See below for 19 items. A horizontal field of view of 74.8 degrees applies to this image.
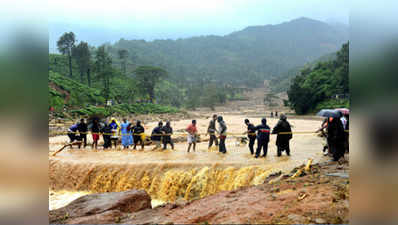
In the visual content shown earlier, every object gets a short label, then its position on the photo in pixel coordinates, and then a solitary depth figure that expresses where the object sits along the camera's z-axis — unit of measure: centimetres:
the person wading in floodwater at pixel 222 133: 1054
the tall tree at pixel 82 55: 6041
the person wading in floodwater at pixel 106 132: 1284
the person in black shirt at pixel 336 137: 737
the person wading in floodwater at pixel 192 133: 1162
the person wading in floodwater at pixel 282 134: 958
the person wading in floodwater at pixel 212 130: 1122
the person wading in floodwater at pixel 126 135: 1280
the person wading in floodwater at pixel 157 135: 1215
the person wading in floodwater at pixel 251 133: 1020
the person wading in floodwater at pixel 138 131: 1279
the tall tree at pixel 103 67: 5638
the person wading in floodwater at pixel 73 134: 1350
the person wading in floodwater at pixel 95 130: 1295
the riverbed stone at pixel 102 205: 557
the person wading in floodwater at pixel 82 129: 1319
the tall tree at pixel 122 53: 7900
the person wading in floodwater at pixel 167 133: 1234
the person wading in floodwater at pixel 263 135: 987
